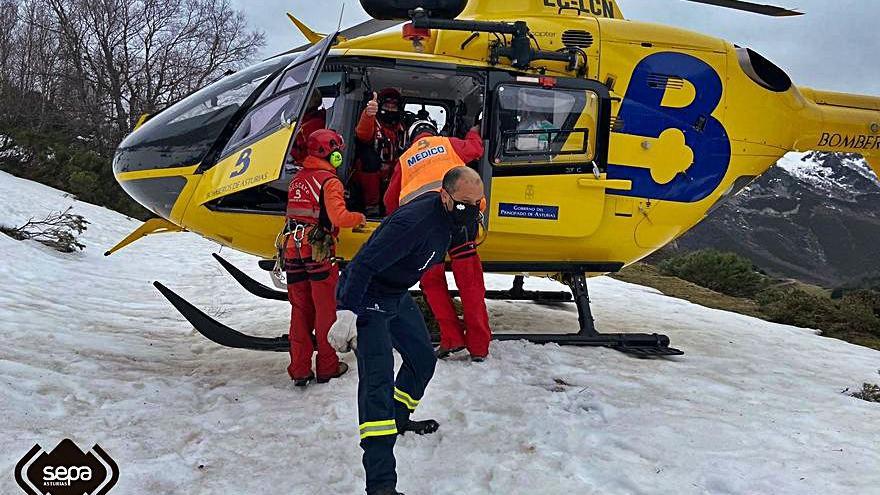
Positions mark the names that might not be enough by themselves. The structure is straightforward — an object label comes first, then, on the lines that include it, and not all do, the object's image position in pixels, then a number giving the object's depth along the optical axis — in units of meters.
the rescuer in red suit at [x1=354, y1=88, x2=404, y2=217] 5.09
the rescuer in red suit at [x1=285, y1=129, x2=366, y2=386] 4.18
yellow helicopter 4.77
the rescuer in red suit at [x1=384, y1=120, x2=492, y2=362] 4.45
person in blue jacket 2.76
